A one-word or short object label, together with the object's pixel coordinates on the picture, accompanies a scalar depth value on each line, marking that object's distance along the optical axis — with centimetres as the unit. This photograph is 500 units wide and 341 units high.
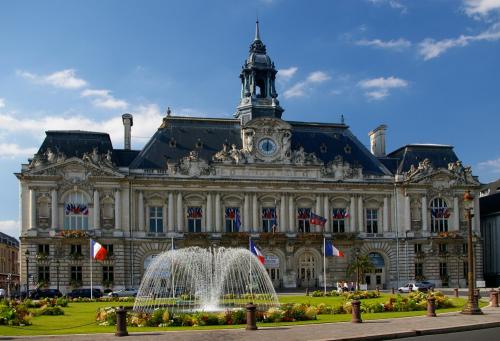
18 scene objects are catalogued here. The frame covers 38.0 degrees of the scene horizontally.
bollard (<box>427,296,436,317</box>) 3684
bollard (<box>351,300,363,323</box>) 3416
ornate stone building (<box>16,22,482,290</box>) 7638
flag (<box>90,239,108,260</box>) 6081
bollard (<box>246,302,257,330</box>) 3148
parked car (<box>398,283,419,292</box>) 7148
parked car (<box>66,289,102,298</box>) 6525
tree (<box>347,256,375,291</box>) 7712
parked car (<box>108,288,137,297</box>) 6631
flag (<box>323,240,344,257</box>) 6956
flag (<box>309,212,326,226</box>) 7688
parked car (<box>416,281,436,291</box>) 7205
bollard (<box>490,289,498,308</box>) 4422
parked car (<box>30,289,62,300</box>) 6538
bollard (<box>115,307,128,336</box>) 2984
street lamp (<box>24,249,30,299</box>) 7175
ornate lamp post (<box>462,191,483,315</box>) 3794
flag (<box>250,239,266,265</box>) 6719
